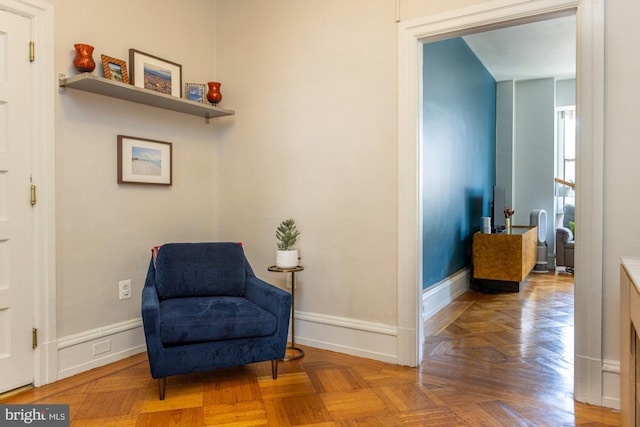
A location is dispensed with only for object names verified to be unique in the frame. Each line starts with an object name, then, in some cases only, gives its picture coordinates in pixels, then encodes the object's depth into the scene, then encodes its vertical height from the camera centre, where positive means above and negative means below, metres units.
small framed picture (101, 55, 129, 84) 2.71 +0.86
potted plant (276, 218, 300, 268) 2.97 -0.26
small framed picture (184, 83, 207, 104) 3.29 +0.85
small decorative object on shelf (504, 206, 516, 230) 5.55 -0.13
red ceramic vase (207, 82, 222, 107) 3.38 +0.87
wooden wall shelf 2.52 +0.71
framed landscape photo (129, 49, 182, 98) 2.94 +0.92
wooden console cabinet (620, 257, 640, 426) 1.53 -0.52
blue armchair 2.31 -0.58
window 7.26 +0.86
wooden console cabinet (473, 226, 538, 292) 4.86 -0.59
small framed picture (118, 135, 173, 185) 2.93 +0.32
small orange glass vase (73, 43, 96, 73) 2.56 +0.86
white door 2.35 +0.00
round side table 2.92 -0.76
